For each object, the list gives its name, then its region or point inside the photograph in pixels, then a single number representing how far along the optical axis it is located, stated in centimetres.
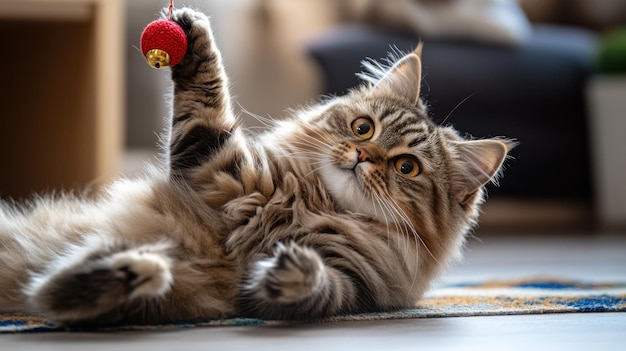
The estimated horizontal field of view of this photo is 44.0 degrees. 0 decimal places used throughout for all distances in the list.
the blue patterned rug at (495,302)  121
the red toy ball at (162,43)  129
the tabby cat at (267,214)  118
